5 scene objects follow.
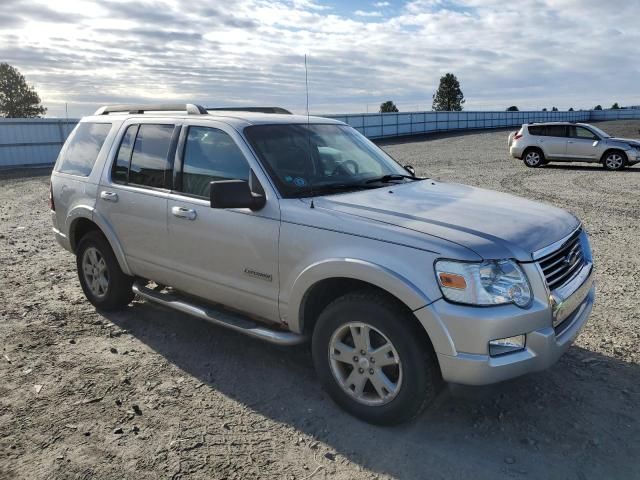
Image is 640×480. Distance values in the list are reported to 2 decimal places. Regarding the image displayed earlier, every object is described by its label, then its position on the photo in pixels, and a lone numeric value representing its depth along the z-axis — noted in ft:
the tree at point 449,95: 324.80
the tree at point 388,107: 281.74
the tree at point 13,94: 253.24
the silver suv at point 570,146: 58.59
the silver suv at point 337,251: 9.82
